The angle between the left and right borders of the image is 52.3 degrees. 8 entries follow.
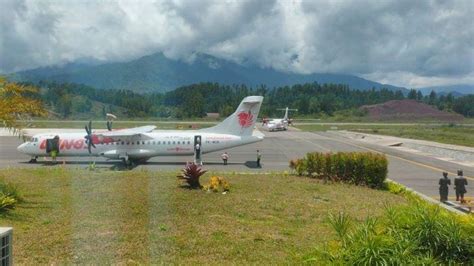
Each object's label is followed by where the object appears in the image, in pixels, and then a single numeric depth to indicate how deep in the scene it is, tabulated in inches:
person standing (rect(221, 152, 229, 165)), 1118.4
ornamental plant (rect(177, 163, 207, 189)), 557.9
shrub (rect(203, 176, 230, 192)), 558.4
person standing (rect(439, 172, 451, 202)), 608.2
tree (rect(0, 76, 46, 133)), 462.3
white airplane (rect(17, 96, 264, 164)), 1086.4
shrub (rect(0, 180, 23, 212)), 425.1
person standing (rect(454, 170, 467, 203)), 610.9
